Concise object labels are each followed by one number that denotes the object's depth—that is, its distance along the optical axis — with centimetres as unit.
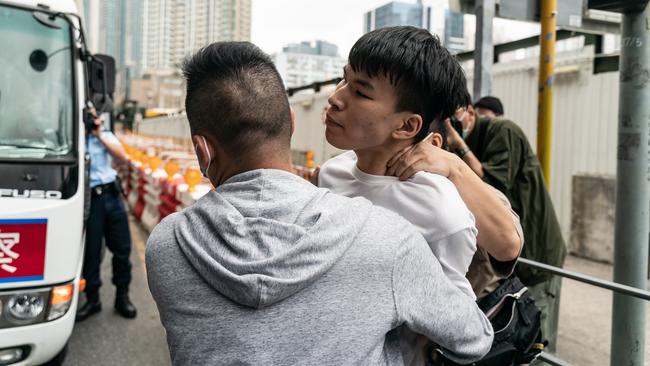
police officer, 531
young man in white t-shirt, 128
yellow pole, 398
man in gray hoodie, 110
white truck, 332
